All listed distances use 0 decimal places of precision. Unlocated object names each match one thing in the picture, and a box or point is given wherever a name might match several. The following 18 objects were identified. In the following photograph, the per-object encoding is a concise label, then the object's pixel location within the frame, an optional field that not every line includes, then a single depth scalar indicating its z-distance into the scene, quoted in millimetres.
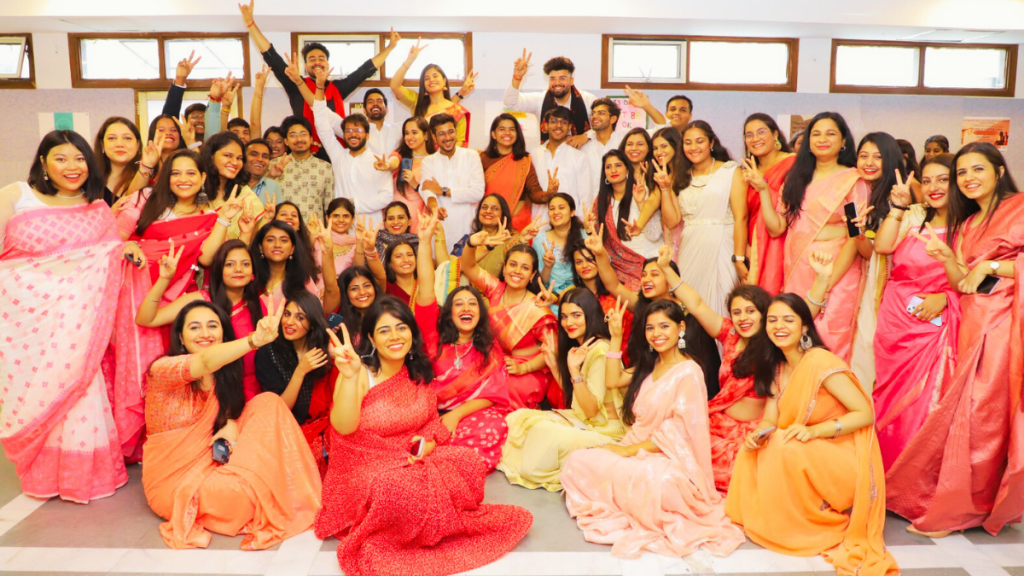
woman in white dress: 4230
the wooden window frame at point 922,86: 6184
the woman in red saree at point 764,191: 4051
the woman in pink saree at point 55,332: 3393
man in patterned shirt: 4887
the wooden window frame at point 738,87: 6102
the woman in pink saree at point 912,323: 3262
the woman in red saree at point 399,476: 2809
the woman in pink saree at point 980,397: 3057
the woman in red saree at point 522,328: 3986
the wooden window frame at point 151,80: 6008
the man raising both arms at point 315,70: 5266
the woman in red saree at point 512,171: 4898
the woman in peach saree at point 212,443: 3049
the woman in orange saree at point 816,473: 2902
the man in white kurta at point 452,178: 4836
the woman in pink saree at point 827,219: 3789
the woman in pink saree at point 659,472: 2996
